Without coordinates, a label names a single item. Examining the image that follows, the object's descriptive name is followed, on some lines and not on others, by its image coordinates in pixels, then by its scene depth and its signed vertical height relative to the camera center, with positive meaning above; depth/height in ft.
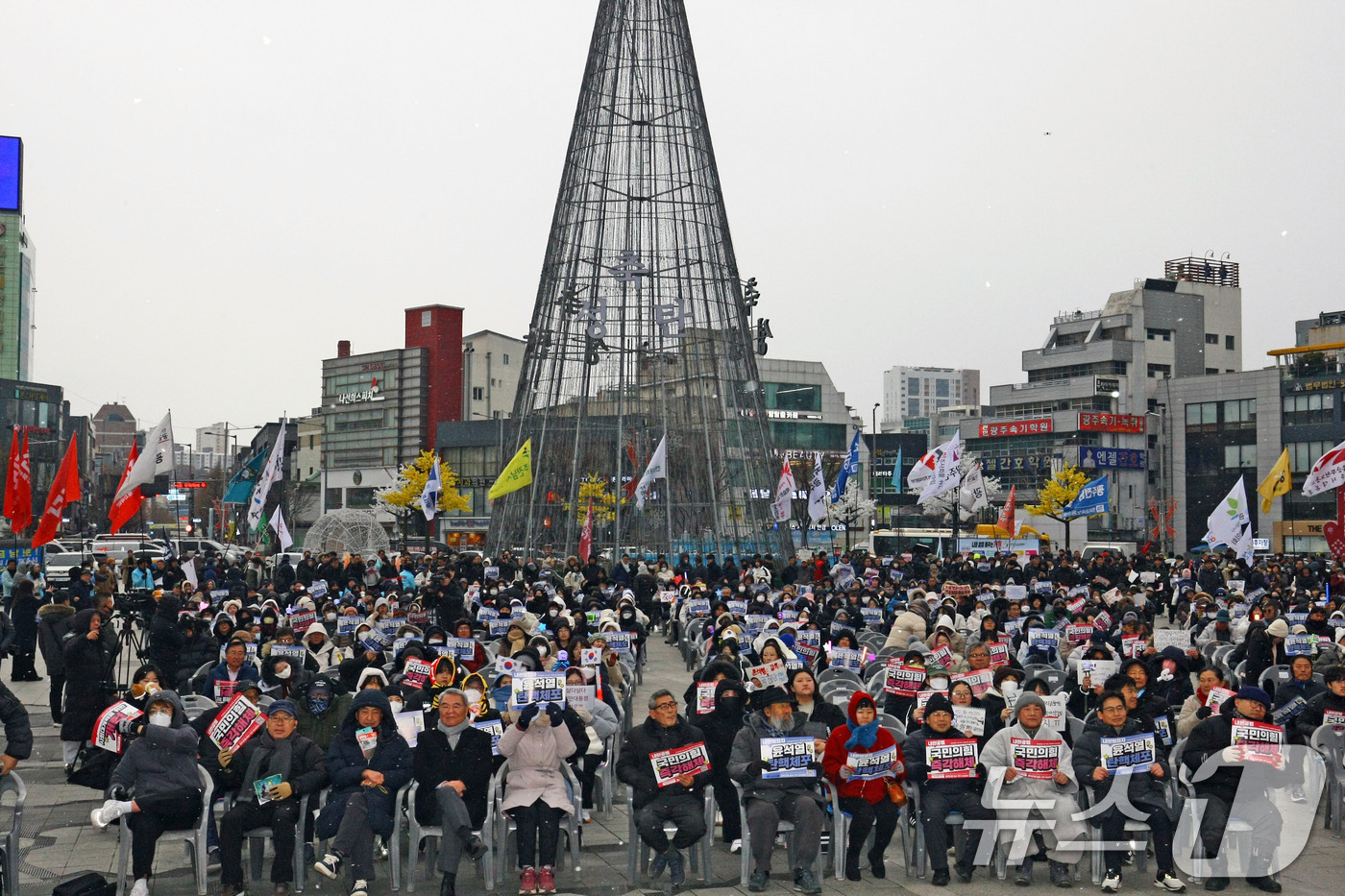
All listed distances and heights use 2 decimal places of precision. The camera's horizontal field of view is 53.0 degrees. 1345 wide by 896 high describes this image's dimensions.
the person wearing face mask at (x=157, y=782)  29.45 -6.27
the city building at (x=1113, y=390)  284.41 +27.08
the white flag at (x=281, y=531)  96.73 -2.15
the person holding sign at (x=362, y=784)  30.32 -6.53
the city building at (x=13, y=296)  466.70 +71.71
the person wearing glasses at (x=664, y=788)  30.89 -6.63
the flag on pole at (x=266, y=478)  98.48 +1.69
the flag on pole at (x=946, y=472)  122.31 +3.30
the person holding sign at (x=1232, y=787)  31.63 -6.63
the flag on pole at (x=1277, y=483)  110.63 +2.46
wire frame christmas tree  118.42 +16.13
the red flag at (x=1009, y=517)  133.59 -0.73
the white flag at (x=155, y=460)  79.71 +2.59
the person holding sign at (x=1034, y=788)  31.35 -6.59
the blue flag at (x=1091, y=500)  117.91 +0.89
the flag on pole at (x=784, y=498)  119.55 +0.77
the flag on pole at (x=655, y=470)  109.19 +2.91
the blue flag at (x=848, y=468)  138.10 +4.06
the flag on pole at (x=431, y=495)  111.65 +0.72
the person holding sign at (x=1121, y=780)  31.27 -6.34
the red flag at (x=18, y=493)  84.99 +0.38
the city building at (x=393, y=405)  356.38 +26.17
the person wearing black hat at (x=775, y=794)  30.81 -6.75
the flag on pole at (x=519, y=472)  108.78 +2.63
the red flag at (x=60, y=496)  77.87 +0.24
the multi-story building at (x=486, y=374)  352.28 +34.22
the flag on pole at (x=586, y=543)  106.52 -2.98
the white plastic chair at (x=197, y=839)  29.07 -7.50
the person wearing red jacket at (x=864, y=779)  32.07 -6.47
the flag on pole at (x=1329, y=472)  99.96 +3.07
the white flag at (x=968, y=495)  152.26 +1.60
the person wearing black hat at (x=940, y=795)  31.73 -6.79
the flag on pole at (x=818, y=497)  126.62 +0.95
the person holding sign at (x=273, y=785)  30.01 -6.44
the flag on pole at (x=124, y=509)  78.33 -0.54
